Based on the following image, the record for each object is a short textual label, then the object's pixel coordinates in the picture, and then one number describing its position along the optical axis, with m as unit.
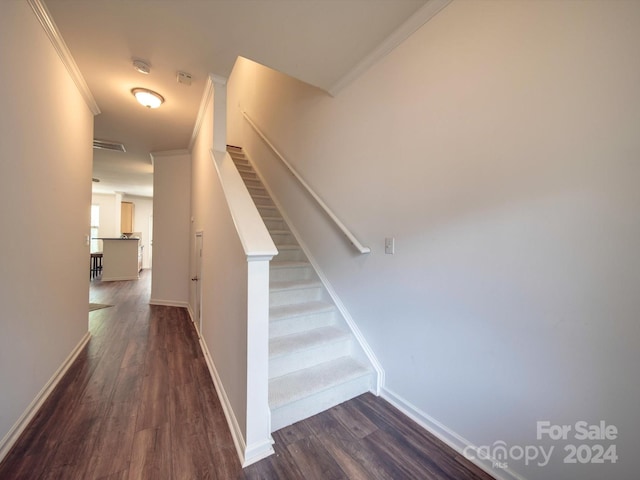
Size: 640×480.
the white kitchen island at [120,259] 6.72
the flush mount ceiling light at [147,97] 2.61
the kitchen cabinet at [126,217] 9.08
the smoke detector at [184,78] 2.34
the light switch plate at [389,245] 1.84
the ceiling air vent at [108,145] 4.14
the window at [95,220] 8.91
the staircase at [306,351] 1.72
